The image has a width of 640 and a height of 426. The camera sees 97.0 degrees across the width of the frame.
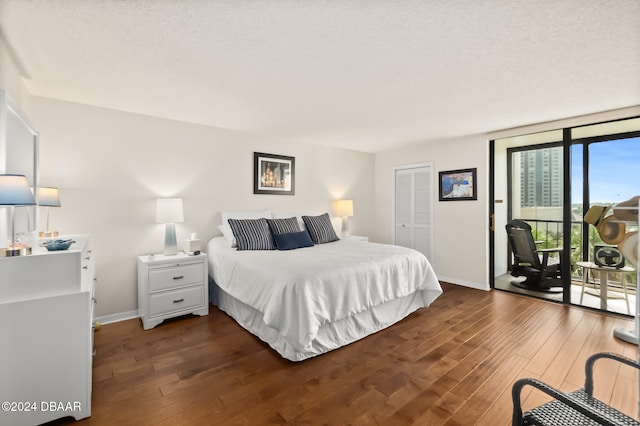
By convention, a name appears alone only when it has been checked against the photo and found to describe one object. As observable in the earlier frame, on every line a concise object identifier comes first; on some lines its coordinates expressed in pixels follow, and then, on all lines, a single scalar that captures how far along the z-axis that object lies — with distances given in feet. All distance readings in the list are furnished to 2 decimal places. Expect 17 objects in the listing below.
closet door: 16.29
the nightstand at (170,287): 9.58
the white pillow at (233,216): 11.50
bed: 7.33
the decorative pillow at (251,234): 11.04
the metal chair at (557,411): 3.51
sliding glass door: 11.48
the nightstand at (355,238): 15.17
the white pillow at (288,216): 13.51
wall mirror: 5.88
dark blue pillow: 11.48
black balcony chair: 13.30
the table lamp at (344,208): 16.58
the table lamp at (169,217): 10.46
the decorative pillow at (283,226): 12.23
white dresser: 4.79
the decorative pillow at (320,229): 13.20
